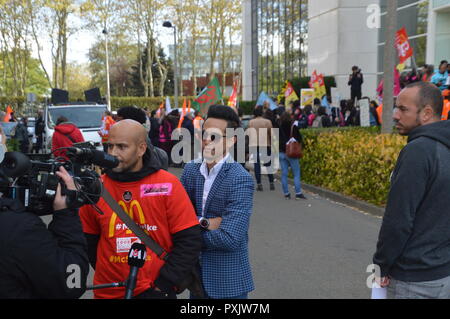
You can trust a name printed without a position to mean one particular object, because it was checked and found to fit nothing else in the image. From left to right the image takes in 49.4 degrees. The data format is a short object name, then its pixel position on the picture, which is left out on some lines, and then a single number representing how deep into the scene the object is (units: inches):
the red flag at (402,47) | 468.1
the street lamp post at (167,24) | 1168.1
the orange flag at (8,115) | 706.9
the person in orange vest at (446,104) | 351.6
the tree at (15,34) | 1729.8
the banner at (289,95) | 745.6
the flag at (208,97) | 546.0
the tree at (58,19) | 1606.8
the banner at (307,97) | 737.6
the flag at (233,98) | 577.8
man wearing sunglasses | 104.0
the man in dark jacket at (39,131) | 749.9
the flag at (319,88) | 741.9
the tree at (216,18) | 1915.6
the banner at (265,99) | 643.8
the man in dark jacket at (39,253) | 71.1
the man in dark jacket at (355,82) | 693.9
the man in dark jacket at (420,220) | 94.2
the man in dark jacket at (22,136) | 680.4
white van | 627.8
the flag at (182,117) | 607.2
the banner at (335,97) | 812.6
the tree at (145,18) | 1881.2
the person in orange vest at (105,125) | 507.8
